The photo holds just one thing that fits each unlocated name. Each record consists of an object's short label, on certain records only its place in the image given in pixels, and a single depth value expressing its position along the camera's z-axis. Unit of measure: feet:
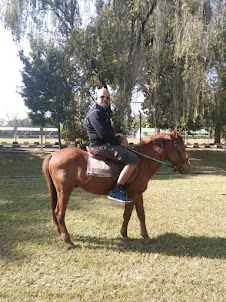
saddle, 13.57
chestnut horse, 13.93
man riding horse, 13.12
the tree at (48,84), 48.19
